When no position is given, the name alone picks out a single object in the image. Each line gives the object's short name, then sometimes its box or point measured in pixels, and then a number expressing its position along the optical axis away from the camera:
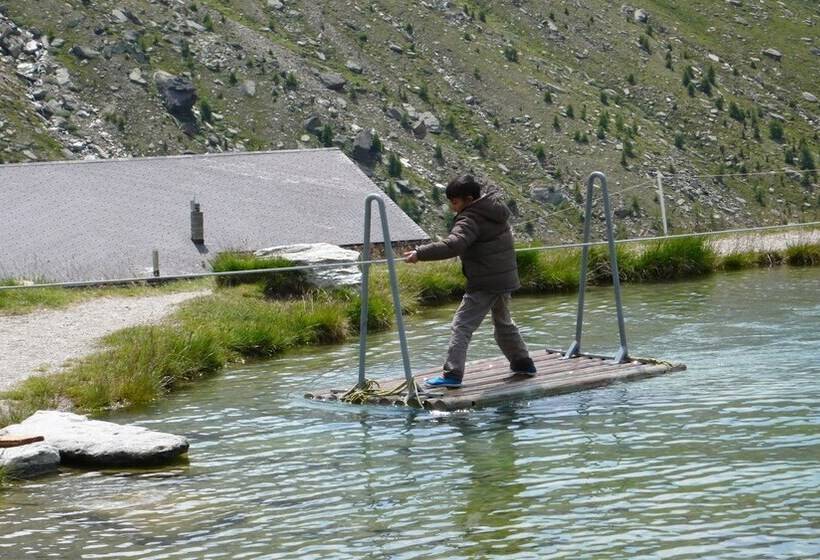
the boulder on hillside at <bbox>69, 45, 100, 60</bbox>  82.88
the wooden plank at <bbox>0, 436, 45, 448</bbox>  12.00
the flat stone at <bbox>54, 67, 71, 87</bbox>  79.75
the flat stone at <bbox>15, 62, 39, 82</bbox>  79.25
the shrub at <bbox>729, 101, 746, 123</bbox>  105.62
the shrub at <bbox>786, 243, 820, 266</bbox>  26.19
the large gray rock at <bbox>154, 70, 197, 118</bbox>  82.31
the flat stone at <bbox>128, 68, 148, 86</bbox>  82.62
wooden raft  13.66
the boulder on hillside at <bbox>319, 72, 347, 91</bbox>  90.31
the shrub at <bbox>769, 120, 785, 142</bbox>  104.69
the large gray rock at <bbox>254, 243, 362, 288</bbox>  22.06
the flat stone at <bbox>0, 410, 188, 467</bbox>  12.02
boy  13.58
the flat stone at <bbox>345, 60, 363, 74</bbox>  93.88
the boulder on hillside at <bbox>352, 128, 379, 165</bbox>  85.06
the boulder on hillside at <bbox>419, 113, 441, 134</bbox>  92.50
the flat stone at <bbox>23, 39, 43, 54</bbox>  80.94
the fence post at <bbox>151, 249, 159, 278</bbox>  25.95
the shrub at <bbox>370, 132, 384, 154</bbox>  86.19
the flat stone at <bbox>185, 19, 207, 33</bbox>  88.81
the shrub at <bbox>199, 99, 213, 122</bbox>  83.66
